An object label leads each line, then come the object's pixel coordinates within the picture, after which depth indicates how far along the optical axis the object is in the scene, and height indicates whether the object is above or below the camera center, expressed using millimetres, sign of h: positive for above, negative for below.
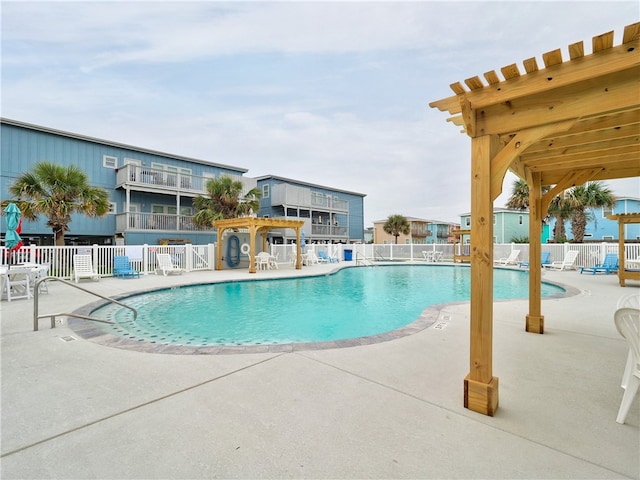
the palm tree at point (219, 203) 18141 +2281
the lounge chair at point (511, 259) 17969 -1169
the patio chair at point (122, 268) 11945 -1132
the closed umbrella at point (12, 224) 7441 +365
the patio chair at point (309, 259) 19156 -1214
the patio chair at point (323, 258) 20714 -1243
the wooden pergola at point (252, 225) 14020 +711
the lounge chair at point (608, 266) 12711 -1105
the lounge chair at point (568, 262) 14859 -1063
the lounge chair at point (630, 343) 2221 -769
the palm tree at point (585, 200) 17859 +2365
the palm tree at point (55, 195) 11188 +1686
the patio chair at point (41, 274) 7951 -951
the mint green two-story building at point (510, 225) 31109 +1557
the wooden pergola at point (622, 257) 9315 -548
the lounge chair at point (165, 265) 13018 -1103
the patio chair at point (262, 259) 16264 -1040
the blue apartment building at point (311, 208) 25484 +2855
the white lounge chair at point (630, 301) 3179 -645
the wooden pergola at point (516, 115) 2121 +1051
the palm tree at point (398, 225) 34438 +1696
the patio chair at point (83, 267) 10581 -990
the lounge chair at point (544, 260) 15961 -1062
